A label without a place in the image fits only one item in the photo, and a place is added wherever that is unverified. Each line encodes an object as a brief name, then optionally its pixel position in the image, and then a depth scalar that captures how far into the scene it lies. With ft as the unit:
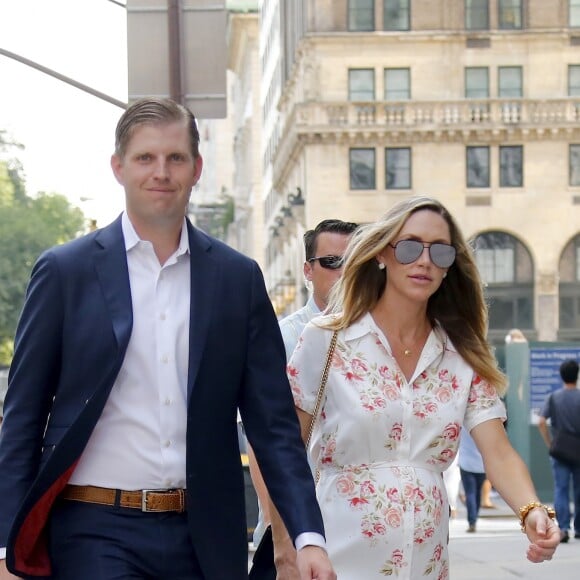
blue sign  81.66
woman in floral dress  17.99
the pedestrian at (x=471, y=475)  68.83
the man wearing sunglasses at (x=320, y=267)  25.28
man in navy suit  15.06
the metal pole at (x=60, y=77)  53.26
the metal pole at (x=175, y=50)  44.06
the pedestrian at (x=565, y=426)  64.08
